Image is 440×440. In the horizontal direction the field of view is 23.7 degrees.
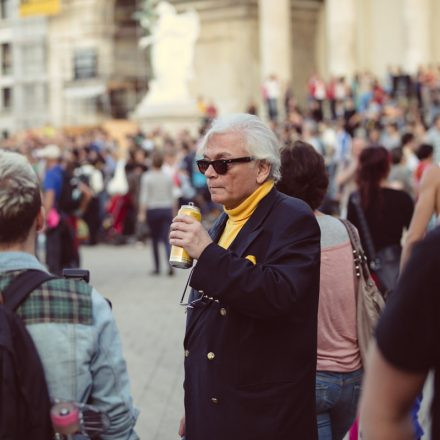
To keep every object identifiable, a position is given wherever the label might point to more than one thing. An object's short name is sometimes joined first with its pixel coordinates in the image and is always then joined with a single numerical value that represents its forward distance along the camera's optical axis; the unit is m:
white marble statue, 28.67
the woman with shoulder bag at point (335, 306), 4.41
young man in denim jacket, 2.98
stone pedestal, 29.80
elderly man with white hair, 3.46
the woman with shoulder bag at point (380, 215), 6.70
